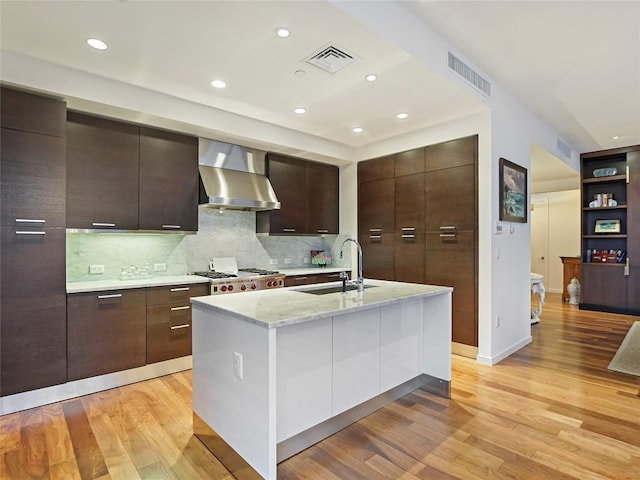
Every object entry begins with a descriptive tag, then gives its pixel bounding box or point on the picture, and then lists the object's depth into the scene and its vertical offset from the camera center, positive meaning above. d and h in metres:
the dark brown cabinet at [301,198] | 4.61 +0.63
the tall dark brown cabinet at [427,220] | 3.84 +0.28
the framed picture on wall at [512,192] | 3.82 +0.58
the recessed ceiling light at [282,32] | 2.29 +1.37
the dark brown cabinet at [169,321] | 3.29 -0.73
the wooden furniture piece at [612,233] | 6.14 +0.17
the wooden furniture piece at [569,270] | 7.39 -0.57
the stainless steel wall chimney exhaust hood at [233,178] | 3.86 +0.76
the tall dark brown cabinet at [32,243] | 2.60 +0.01
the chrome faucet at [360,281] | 2.63 -0.29
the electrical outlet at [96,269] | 3.44 -0.25
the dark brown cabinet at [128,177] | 3.10 +0.64
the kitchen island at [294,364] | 1.81 -0.76
